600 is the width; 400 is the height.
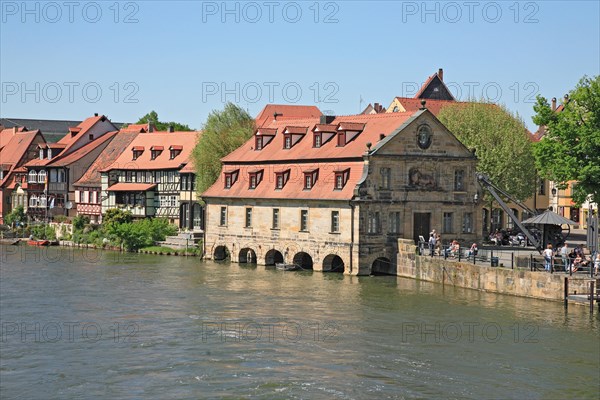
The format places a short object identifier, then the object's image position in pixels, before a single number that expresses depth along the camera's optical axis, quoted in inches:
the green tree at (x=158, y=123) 5511.8
